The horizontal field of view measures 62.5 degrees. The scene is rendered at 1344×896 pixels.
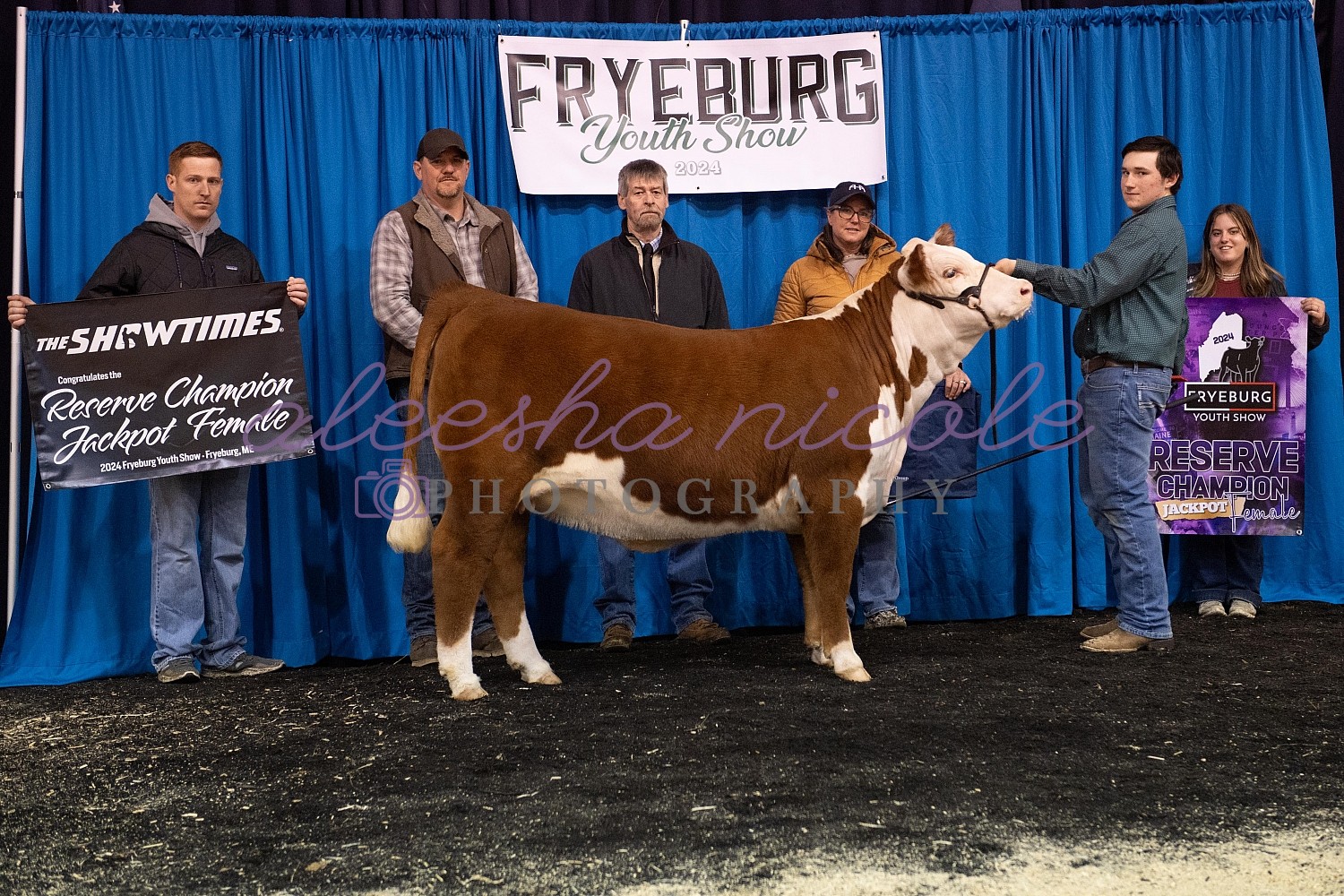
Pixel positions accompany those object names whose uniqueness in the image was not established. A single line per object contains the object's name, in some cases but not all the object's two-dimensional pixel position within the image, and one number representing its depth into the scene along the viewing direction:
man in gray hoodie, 4.51
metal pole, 4.79
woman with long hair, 5.36
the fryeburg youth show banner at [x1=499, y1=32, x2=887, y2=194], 5.33
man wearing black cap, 4.59
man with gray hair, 4.89
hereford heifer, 3.80
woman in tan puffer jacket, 5.05
